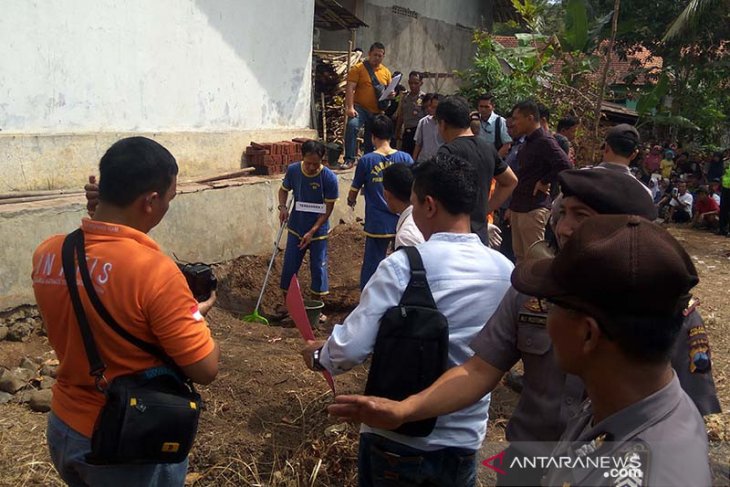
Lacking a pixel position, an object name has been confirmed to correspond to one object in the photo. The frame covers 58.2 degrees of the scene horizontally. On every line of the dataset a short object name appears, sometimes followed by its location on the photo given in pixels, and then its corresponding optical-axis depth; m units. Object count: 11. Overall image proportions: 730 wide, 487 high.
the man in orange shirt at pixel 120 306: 2.00
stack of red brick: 8.34
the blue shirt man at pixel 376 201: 6.39
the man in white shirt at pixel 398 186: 4.78
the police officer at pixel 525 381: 1.97
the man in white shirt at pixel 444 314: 2.17
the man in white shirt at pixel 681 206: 14.96
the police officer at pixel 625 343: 1.13
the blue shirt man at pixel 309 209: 6.66
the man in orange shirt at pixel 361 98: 10.02
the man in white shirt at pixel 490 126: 8.12
